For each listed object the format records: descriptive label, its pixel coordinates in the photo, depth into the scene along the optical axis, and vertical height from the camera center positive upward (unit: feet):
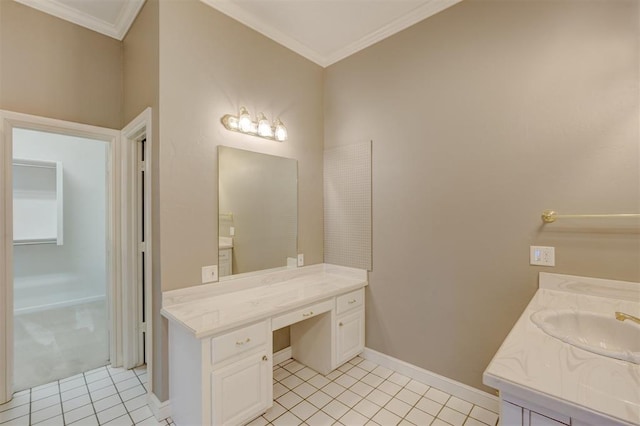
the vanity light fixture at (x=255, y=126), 7.25 +2.40
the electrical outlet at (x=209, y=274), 6.70 -1.42
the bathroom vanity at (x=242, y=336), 5.16 -2.62
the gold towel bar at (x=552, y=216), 5.15 -0.07
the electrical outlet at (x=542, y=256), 5.61 -0.87
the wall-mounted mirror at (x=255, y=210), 7.20 +0.11
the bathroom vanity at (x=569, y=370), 2.35 -1.57
